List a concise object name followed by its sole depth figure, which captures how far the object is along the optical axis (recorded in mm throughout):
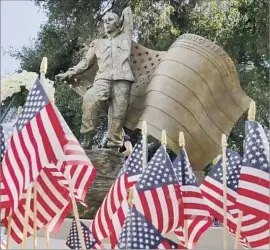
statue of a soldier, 9258
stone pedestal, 8570
